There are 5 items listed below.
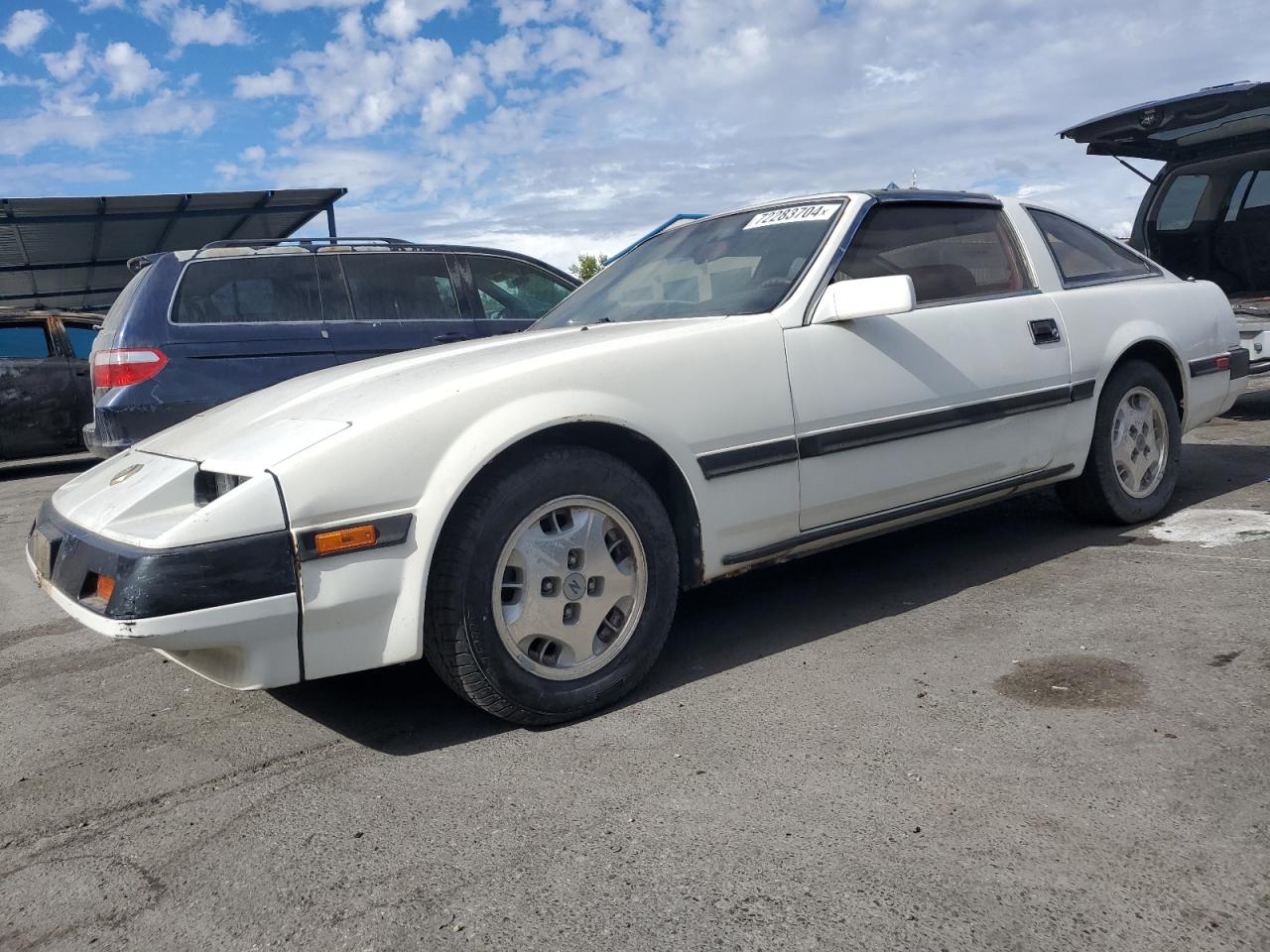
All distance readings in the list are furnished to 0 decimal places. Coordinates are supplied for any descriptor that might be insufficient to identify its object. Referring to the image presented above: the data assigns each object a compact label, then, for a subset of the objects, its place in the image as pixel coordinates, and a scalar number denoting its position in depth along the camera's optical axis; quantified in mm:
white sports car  2434
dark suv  7152
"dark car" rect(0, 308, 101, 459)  9359
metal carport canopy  16250
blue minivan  5426
